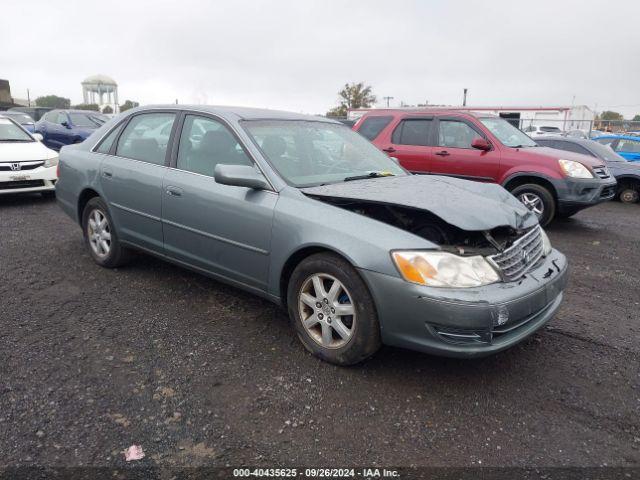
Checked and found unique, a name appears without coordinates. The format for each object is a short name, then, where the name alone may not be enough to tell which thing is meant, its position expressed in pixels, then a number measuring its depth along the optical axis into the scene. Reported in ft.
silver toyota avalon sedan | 9.02
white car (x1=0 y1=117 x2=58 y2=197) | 25.89
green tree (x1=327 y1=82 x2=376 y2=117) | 185.06
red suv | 23.67
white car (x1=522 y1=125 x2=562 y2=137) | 92.17
